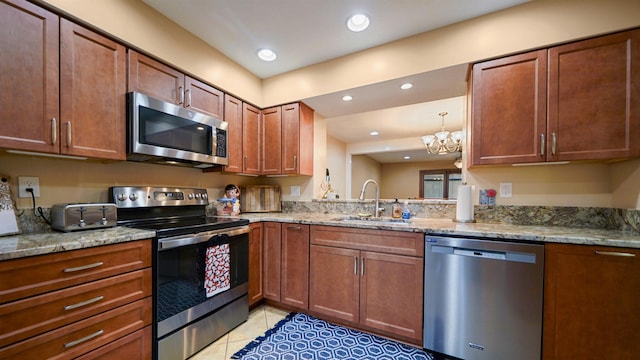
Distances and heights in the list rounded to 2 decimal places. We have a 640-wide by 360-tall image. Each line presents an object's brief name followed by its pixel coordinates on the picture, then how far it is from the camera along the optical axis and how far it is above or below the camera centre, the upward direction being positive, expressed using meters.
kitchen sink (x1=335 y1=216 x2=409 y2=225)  2.21 -0.40
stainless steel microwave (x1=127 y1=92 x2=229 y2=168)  1.69 +0.33
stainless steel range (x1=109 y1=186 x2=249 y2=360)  1.54 -0.64
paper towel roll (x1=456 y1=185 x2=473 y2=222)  2.03 -0.21
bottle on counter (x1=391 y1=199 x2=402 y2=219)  2.40 -0.32
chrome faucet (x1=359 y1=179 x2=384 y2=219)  2.47 -0.30
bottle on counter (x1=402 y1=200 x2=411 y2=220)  2.30 -0.32
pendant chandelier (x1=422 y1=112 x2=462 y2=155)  3.98 +0.65
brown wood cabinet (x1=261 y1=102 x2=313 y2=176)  2.71 +0.43
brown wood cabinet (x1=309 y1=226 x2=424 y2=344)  1.78 -0.79
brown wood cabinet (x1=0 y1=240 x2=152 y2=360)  1.02 -0.62
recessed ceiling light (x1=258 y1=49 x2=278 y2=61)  2.34 +1.19
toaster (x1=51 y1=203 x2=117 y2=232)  1.43 -0.24
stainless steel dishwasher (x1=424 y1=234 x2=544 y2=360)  1.46 -0.76
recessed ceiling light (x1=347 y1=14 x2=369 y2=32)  1.88 +1.21
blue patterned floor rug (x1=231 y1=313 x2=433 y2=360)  1.71 -1.24
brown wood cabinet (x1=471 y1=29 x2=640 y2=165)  1.52 +0.51
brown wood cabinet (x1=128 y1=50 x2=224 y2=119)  1.75 +0.73
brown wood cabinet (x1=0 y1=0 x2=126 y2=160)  1.25 +0.52
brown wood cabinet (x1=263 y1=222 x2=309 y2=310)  2.20 -0.80
